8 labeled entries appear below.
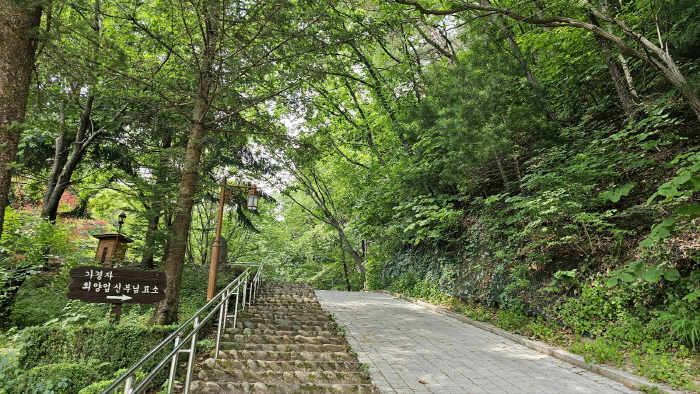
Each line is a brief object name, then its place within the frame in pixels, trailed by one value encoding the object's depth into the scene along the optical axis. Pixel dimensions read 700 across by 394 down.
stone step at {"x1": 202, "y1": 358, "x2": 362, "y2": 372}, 4.71
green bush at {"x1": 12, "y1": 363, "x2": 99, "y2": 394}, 4.93
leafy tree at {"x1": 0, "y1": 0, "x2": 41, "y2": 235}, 4.09
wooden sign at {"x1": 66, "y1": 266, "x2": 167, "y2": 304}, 5.76
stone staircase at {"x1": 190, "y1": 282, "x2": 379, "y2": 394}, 4.15
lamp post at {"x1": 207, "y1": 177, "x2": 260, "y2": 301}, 9.28
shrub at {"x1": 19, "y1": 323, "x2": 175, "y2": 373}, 5.62
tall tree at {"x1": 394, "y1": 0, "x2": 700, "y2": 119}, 5.34
